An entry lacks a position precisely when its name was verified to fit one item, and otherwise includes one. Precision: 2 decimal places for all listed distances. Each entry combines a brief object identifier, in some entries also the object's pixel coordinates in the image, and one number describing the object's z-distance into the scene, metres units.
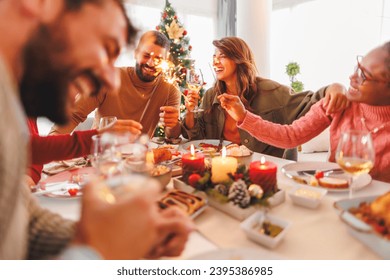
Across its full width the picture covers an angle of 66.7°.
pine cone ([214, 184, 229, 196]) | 0.96
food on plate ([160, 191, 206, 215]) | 0.88
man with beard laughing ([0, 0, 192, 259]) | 0.45
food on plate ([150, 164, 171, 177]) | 1.05
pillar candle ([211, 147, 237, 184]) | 1.02
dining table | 0.71
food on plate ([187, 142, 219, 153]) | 1.56
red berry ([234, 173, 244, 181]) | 1.02
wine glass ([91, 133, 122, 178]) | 0.74
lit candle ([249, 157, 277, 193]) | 0.97
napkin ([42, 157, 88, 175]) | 1.36
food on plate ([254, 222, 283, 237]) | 0.76
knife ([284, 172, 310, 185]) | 1.12
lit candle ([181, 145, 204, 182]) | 1.10
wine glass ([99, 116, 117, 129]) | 1.39
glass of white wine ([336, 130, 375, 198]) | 0.89
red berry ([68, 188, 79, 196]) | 1.04
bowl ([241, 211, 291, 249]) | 0.72
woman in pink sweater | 1.28
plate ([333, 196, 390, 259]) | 0.68
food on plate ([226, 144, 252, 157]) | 1.34
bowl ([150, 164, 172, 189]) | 1.04
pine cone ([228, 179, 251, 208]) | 0.88
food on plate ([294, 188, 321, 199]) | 0.95
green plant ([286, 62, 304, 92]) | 5.55
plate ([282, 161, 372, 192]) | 1.18
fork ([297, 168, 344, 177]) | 1.21
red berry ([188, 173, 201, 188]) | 1.03
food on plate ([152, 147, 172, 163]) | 1.39
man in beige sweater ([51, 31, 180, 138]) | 2.29
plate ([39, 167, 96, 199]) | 1.05
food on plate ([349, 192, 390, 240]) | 0.68
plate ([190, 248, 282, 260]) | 0.65
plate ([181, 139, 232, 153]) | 1.68
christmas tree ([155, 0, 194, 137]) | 4.12
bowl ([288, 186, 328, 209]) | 0.93
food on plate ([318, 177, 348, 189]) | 1.05
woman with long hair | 2.20
